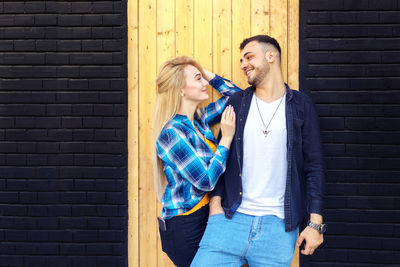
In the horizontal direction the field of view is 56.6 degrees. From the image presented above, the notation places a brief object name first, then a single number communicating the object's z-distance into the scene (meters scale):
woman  2.79
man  2.69
